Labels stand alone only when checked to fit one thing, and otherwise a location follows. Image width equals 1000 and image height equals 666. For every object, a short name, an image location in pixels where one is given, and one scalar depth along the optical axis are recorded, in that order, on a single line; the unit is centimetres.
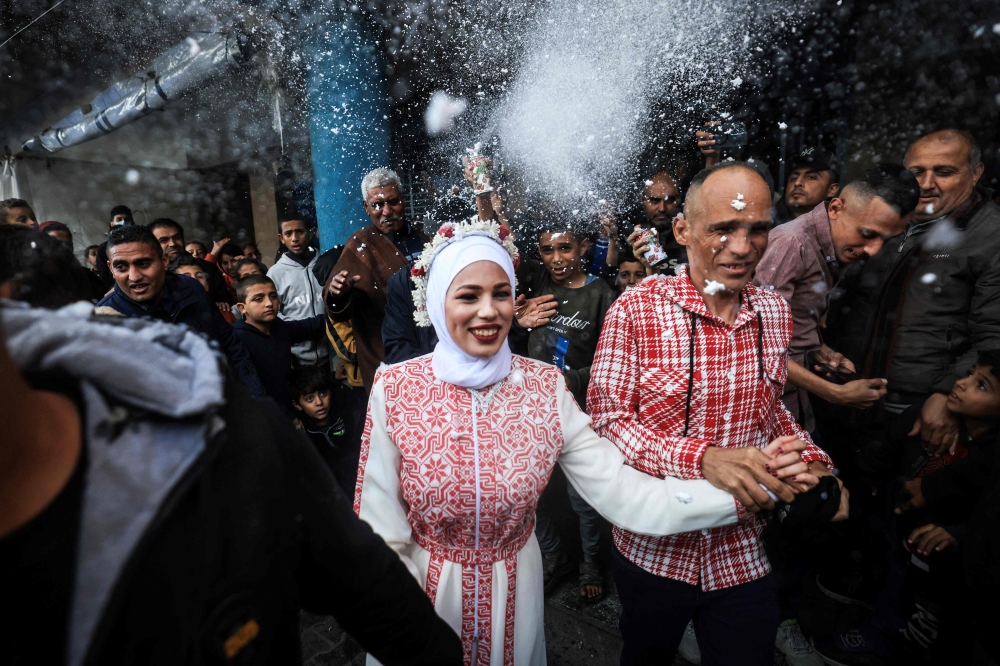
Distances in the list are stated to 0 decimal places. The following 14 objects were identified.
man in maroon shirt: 227
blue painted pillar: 482
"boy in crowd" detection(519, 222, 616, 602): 304
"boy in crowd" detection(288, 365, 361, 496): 354
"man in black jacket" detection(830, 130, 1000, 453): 235
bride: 150
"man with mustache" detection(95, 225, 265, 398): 274
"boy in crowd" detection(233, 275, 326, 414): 346
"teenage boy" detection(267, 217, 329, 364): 428
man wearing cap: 359
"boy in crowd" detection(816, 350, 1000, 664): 208
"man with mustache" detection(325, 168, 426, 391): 344
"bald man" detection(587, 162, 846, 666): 167
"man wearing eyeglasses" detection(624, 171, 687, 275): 359
